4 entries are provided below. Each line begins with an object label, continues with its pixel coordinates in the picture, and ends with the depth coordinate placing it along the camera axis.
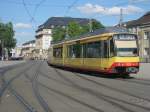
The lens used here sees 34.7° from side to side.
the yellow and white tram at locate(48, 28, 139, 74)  14.17
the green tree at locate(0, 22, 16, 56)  74.03
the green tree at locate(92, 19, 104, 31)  62.35
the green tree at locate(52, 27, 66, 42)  67.01
